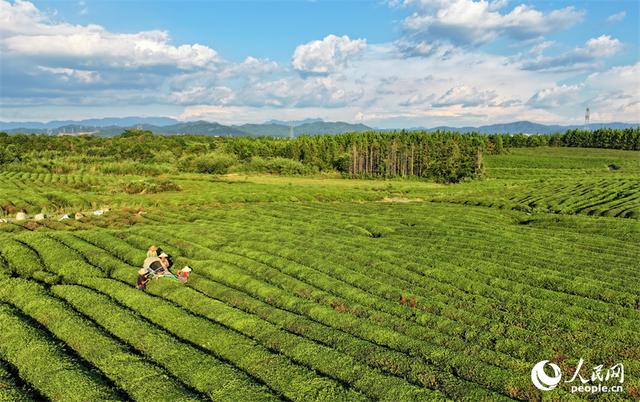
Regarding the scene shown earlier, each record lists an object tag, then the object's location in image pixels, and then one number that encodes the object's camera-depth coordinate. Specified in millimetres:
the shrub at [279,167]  161625
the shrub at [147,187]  104812
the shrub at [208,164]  156875
